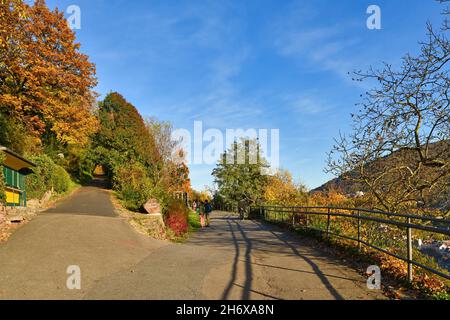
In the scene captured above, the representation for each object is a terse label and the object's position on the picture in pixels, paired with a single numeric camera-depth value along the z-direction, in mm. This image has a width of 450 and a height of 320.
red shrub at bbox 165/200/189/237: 16650
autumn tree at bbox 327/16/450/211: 9102
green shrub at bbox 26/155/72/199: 18750
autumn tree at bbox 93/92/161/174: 33750
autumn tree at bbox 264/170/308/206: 24078
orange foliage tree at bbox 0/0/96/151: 21828
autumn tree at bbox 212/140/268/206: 48594
